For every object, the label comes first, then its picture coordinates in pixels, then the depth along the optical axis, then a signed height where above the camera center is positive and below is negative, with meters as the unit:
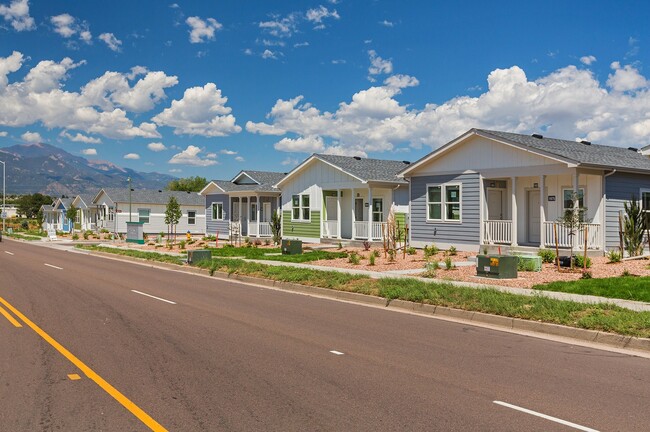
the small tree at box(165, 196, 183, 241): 37.14 +1.03
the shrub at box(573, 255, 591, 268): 17.09 -1.18
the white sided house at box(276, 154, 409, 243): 30.55 +1.50
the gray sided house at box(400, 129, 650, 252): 20.42 +1.28
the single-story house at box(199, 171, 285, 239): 39.39 +1.63
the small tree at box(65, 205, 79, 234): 65.12 +1.76
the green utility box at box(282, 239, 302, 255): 26.22 -0.98
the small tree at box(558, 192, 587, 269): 17.12 +0.05
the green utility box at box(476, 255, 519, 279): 15.63 -1.20
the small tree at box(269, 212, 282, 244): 35.72 -0.09
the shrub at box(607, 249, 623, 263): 18.20 -1.15
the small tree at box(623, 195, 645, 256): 19.64 -0.38
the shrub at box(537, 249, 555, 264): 18.91 -1.13
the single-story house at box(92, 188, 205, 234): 58.22 +1.79
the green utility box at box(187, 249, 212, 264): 22.80 -1.14
